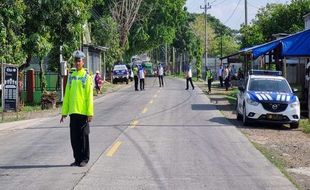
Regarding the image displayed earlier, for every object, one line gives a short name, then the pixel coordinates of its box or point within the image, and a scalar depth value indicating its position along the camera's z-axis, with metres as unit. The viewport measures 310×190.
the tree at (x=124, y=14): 66.31
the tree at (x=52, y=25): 26.11
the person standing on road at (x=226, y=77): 42.80
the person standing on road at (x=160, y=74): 46.94
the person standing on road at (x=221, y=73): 46.42
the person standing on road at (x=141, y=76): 40.82
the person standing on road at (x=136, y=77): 41.39
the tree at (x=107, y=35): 59.47
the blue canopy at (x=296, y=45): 23.00
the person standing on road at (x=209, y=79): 39.22
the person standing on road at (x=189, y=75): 41.60
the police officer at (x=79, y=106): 10.49
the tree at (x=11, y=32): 23.69
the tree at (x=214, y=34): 112.41
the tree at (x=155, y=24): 72.12
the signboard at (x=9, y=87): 22.30
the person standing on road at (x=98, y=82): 38.75
